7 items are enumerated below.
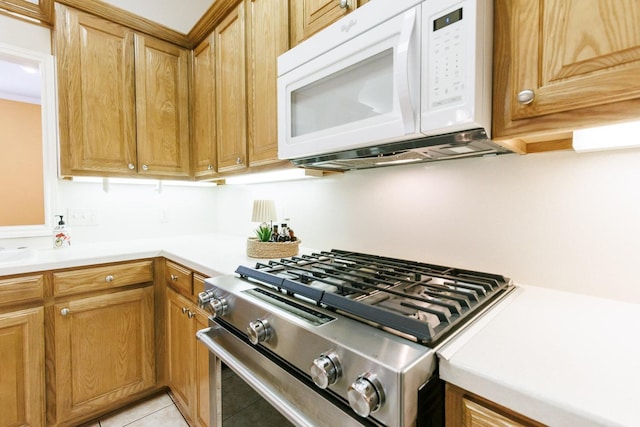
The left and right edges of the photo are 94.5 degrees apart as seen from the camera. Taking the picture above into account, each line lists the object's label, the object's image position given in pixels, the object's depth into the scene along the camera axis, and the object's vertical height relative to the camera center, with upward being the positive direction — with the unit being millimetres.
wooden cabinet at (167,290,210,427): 1374 -799
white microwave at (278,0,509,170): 713 +347
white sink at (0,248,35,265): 1660 -282
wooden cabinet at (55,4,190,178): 1716 +667
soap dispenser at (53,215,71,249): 1826 -193
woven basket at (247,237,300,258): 1438 -219
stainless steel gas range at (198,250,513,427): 539 -288
